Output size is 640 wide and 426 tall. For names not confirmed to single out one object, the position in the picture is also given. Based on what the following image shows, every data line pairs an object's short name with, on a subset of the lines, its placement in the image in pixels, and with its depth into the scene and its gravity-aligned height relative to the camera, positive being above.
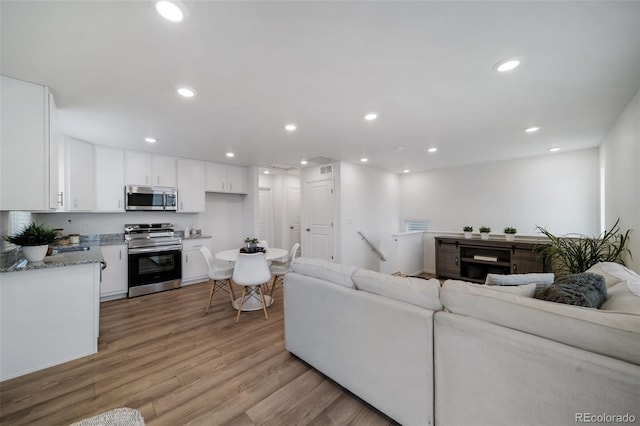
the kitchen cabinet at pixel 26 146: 1.87 +0.57
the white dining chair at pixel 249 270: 2.98 -0.72
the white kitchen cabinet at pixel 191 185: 4.56 +0.56
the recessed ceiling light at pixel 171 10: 1.19 +1.06
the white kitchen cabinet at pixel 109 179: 3.76 +0.57
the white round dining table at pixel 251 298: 3.32 -1.25
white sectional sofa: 0.94 -0.69
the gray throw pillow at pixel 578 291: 1.23 -0.45
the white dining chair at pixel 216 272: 3.25 -0.83
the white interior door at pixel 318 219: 4.99 -0.15
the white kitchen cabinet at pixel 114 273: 3.72 -0.95
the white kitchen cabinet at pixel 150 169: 4.04 +0.80
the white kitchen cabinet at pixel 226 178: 4.96 +0.76
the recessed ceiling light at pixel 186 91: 2.02 +1.07
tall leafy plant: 2.45 -0.46
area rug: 1.31 -1.17
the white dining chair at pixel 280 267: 3.51 -0.86
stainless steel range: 3.92 -0.77
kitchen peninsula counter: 1.96 -0.86
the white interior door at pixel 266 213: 6.45 -0.01
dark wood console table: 4.01 -0.88
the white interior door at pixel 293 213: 6.76 -0.01
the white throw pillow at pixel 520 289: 1.43 -0.49
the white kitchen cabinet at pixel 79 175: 3.28 +0.57
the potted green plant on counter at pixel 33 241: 2.12 -0.24
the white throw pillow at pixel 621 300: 1.15 -0.48
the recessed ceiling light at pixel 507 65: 1.65 +1.04
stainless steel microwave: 4.02 +0.29
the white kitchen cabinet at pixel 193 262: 4.47 -0.94
